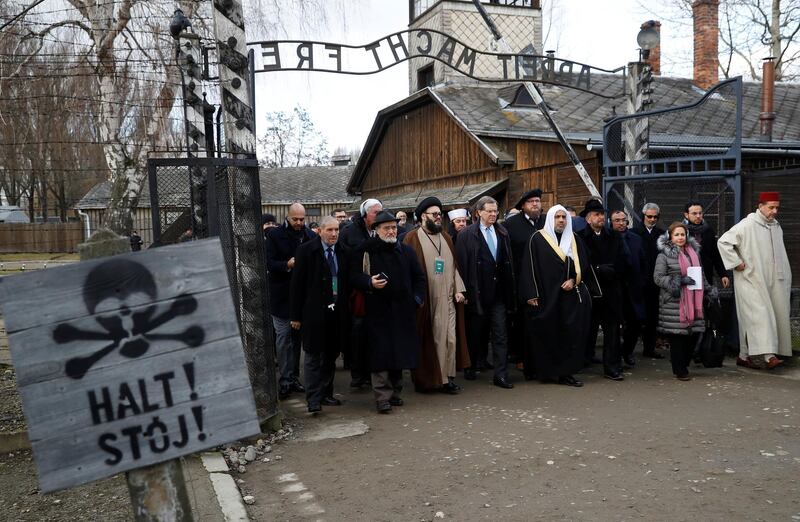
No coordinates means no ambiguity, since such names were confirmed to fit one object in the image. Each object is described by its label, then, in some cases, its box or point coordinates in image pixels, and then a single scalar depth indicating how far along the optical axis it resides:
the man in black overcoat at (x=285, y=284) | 7.55
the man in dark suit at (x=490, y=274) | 7.71
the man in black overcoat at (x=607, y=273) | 7.92
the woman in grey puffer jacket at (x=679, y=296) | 7.52
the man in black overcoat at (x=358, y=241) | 6.80
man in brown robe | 7.37
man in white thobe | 7.98
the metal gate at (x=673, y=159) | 8.56
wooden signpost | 2.26
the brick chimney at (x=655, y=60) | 20.42
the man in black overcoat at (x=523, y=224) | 8.02
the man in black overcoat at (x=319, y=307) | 6.71
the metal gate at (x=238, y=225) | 5.55
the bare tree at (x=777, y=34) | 25.89
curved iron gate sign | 8.88
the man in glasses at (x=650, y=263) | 8.81
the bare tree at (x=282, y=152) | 57.09
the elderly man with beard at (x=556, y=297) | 7.58
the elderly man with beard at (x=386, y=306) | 6.65
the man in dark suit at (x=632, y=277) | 8.34
